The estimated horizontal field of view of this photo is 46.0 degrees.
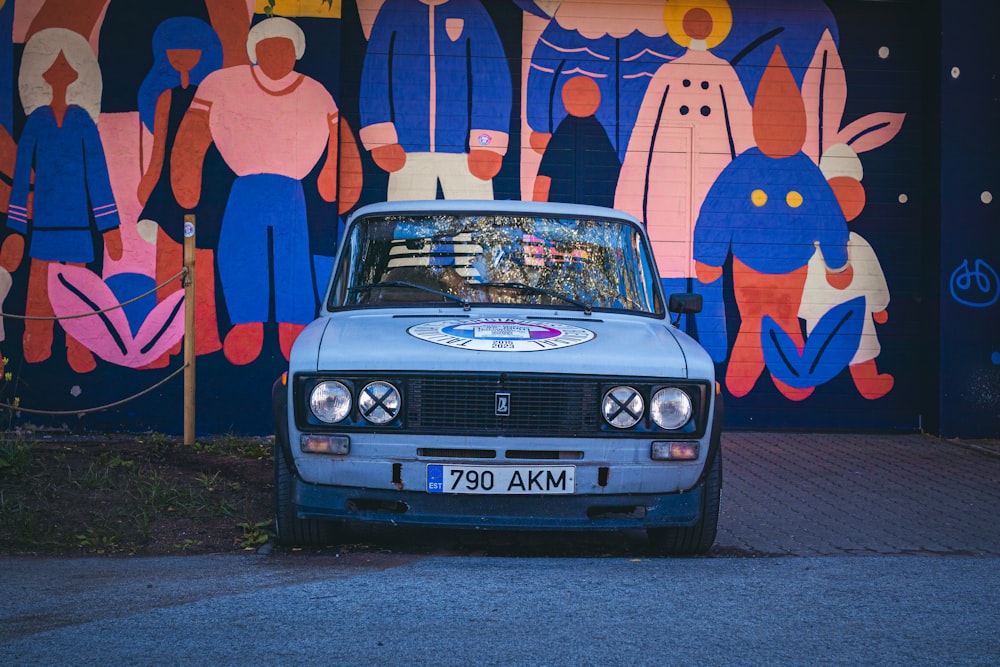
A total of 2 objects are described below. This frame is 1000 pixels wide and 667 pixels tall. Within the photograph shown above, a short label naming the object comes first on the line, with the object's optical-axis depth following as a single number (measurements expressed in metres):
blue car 5.15
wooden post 8.34
